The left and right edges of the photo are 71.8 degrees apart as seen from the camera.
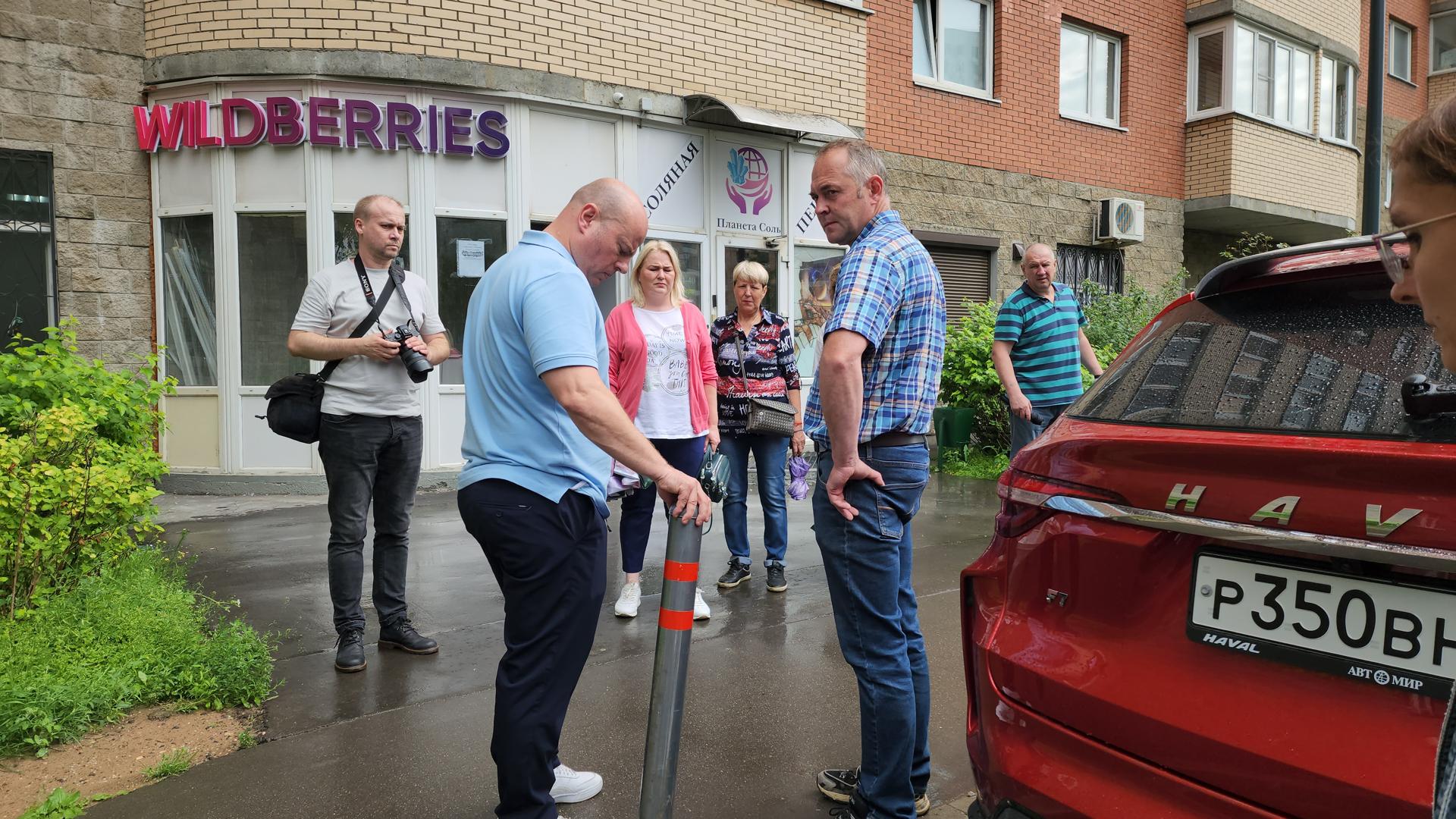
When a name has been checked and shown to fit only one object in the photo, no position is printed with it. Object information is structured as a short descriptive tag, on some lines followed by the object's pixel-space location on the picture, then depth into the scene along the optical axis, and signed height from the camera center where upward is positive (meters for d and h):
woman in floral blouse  5.70 -0.23
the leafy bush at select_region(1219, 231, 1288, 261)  15.47 +1.74
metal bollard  2.61 -0.83
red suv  1.56 -0.39
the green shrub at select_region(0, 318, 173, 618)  4.20 -0.50
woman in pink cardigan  5.06 -0.11
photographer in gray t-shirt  4.33 -0.23
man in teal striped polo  6.22 +0.04
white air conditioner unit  14.84 +1.94
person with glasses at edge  1.13 +0.17
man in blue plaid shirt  2.74 -0.24
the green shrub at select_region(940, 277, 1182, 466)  10.95 -0.01
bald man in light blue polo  2.66 -0.33
